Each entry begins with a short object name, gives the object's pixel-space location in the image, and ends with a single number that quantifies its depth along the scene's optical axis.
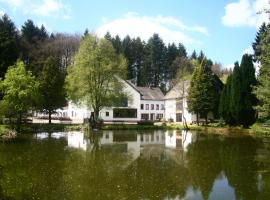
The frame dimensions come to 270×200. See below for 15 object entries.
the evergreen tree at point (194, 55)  80.09
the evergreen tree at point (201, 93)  42.90
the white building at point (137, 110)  49.48
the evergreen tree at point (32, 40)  52.94
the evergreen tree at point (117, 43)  71.53
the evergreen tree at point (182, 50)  77.68
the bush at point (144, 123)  42.45
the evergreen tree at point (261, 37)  18.77
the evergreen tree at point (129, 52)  70.69
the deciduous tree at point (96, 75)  36.37
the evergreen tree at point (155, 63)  71.53
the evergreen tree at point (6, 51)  38.15
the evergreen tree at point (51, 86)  37.88
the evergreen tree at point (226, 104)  39.93
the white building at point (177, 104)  49.34
